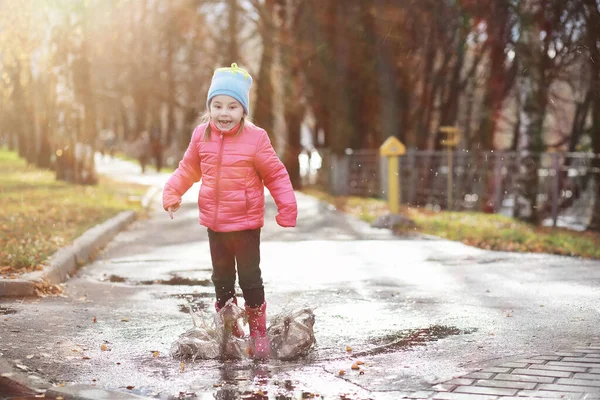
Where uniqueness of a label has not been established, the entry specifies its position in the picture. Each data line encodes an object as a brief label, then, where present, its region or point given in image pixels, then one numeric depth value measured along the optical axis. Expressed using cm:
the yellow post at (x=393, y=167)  1723
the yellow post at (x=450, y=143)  2084
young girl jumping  603
